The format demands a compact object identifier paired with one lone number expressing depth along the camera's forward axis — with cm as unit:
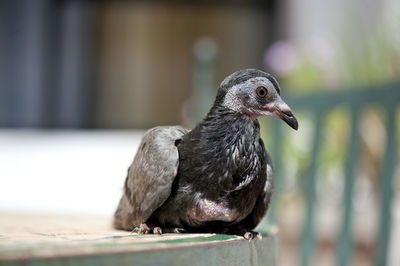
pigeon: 114
